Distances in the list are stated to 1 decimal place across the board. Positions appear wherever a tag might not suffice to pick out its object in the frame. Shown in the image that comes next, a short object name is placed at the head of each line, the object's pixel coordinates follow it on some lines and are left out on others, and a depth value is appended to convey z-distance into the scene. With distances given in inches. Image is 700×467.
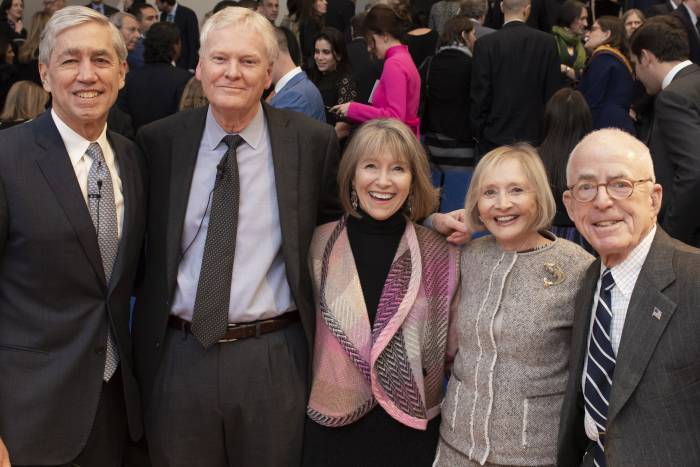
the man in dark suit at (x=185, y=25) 382.3
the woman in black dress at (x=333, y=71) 241.9
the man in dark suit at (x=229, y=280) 111.5
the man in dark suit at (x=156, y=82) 250.8
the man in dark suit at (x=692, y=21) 240.5
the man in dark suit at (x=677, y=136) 163.2
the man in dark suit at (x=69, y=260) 102.8
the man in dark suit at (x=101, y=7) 368.2
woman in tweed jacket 102.3
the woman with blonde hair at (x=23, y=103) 221.8
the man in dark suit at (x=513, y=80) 254.7
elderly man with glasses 84.1
